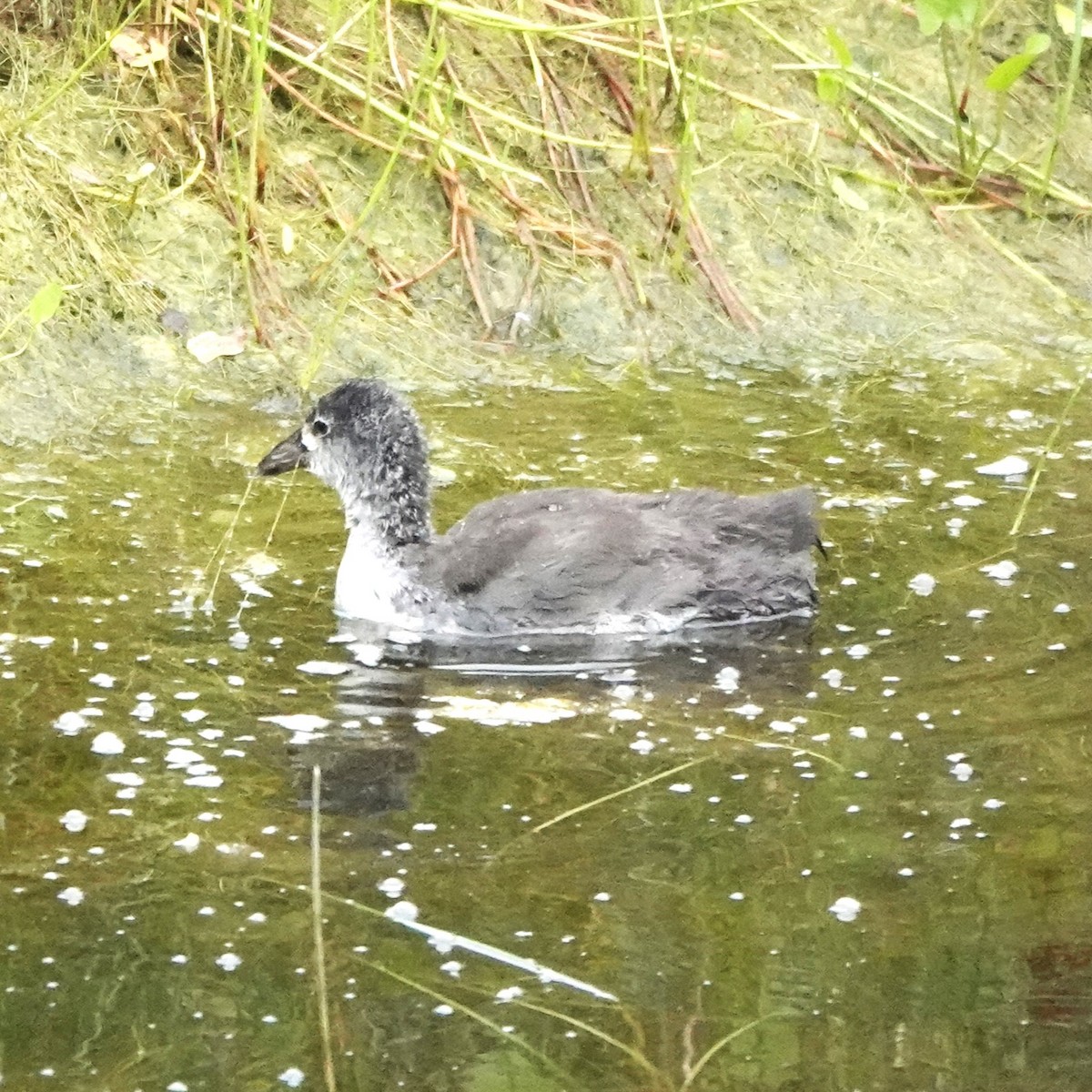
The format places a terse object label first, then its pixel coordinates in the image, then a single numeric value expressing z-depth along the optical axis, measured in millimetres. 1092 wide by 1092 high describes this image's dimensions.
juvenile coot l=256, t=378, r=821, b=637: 13227
